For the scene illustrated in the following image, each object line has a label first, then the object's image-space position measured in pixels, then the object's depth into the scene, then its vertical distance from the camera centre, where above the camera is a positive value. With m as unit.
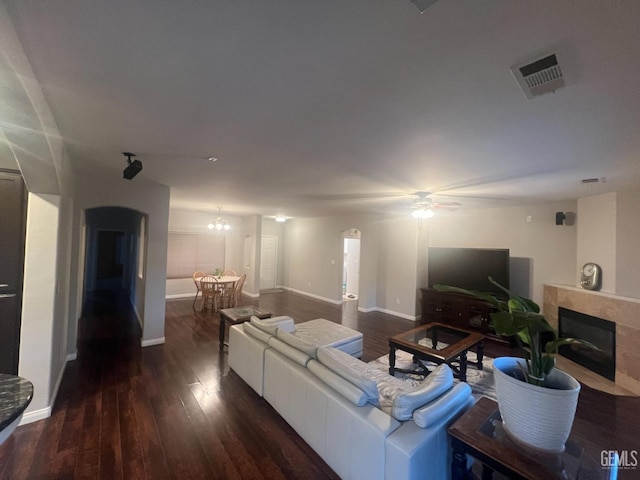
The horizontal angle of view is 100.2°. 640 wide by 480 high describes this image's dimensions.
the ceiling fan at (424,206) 3.95 +0.64
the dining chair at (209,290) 6.41 -1.17
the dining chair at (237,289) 6.98 -1.21
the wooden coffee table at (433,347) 3.14 -1.25
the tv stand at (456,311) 5.04 -1.27
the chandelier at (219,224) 7.50 +0.53
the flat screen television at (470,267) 5.00 -0.37
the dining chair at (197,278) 6.59 -0.91
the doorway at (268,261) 9.55 -0.61
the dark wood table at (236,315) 4.00 -1.11
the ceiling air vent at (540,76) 1.24 +0.87
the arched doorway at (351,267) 9.83 -0.80
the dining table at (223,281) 6.58 -0.94
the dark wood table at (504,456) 1.18 -0.98
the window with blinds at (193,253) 7.67 -0.33
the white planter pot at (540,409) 1.20 -0.74
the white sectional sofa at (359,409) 1.60 -1.17
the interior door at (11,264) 2.52 -0.26
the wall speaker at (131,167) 2.63 +0.73
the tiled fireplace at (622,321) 3.39 -0.90
